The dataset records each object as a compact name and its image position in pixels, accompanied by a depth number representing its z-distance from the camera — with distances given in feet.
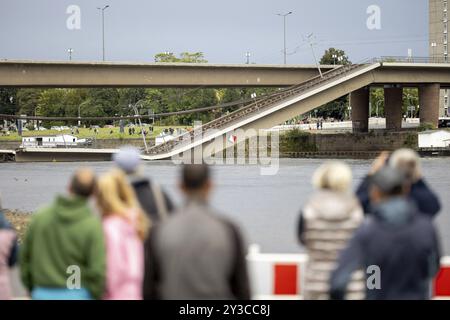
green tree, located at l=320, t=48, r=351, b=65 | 436.35
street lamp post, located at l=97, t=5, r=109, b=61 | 225.35
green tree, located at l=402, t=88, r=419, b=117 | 437.29
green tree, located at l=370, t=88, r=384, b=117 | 442.91
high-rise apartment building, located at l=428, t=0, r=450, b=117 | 509.76
